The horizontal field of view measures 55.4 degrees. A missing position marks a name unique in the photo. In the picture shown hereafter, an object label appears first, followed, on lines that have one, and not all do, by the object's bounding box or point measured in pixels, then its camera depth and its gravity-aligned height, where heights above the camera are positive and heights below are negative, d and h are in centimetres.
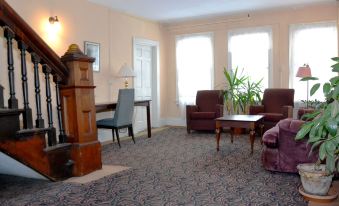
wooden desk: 495 -31
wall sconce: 481 +103
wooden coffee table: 442 -54
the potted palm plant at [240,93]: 645 -19
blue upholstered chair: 495 -43
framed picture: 551 +63
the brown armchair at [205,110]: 631 -52
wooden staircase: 238 -25
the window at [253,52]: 666 +66
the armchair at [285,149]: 318 -68
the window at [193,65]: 729 +45
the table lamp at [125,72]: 601 +27
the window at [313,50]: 607 +62
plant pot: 249 -77
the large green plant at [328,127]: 152 -22
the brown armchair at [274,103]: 576 -39
